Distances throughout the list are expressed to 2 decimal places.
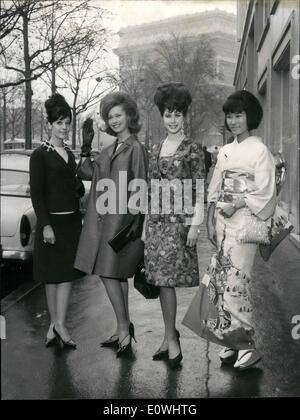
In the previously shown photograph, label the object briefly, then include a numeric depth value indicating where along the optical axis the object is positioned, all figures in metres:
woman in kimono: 3.25
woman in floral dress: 3.34
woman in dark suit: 3.62
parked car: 5.43
